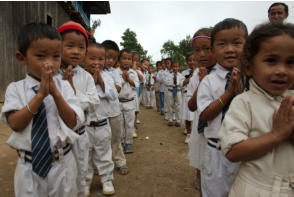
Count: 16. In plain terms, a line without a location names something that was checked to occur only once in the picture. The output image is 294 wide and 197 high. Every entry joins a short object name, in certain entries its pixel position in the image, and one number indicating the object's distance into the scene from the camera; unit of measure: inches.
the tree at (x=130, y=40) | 1521.9
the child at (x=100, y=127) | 100.3
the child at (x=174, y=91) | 267.1
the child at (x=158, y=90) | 357.8
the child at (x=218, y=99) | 60.1
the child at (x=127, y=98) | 154.8
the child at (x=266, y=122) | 37.6
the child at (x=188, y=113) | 184.5
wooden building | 244.8
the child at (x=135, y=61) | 210.9
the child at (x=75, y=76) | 76.9
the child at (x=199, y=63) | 78.6
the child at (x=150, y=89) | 404.5
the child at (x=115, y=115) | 123.1
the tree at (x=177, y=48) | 1480.1
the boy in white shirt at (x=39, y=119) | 51.1
